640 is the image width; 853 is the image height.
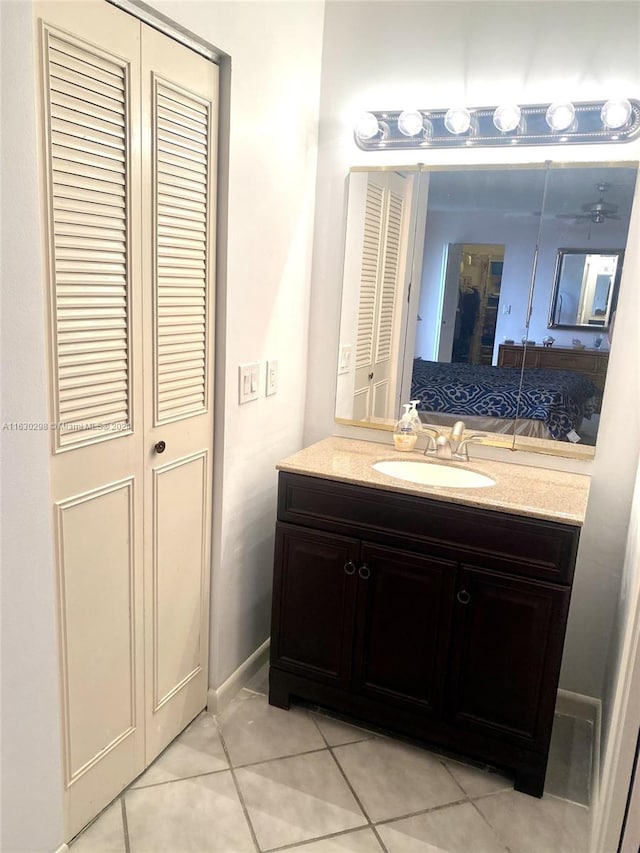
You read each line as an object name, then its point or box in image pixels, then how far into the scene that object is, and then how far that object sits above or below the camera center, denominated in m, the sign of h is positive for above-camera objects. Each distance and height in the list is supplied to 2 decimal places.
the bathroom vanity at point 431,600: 1.82 -0.89
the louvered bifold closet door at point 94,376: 1.35 -0.22
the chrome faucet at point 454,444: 2.25 -0.48
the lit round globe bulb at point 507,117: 2.05 +0.59
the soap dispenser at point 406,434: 2.32 -0.47
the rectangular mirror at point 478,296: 2.06 +0.02
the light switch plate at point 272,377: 2.22 -0.29
